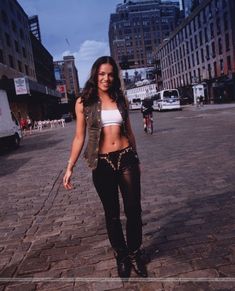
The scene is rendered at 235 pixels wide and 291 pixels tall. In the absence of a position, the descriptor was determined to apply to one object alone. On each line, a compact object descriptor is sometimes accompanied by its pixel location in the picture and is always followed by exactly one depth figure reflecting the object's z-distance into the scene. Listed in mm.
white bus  40312
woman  2979
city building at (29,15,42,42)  105000
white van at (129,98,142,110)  62862
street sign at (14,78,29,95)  31594
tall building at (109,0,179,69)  168000
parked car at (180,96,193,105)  63438
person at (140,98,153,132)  16444
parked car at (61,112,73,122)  50628
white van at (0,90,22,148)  16062
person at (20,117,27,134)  34991
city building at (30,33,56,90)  58781
